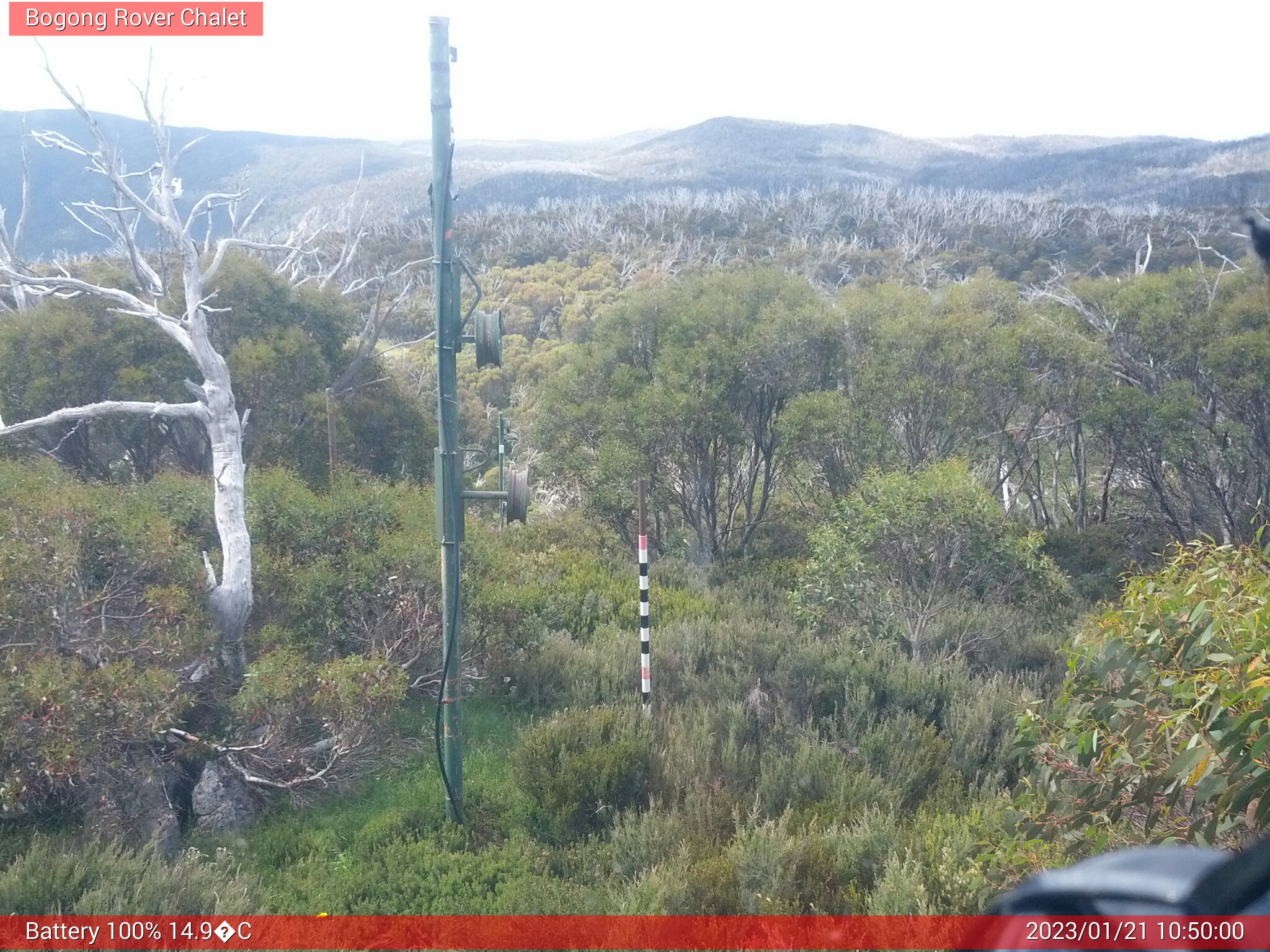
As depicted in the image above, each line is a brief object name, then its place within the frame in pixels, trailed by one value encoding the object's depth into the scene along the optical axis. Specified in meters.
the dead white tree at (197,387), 7.24
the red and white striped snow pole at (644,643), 7.21
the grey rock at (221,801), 6.16
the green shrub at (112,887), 4.47
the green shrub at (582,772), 5.78
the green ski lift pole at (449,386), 5.44
